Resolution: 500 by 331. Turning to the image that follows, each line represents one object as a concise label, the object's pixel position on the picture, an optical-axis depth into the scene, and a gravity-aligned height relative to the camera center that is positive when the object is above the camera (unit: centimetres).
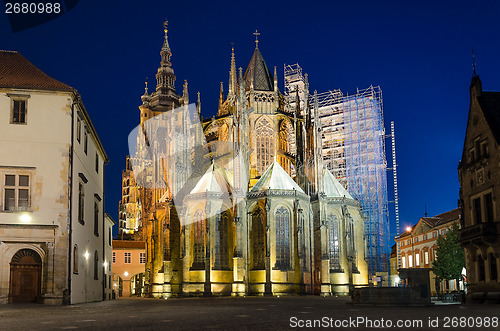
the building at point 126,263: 7319 -154
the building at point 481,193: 2944 +267
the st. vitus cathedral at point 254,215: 5231 +308
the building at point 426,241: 7275 +58
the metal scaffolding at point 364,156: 6456 +1029
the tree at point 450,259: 5281 -133
